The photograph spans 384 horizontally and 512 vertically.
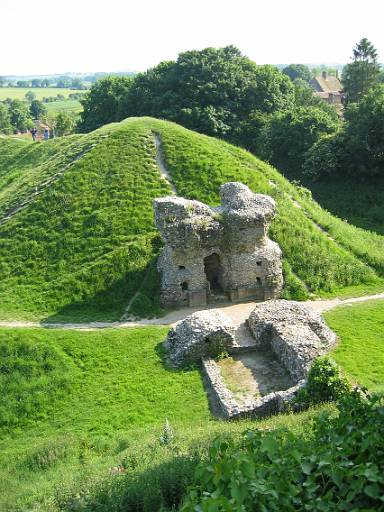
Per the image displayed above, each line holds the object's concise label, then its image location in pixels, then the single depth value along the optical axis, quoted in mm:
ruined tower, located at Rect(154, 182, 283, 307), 25297
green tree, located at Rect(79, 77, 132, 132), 60406
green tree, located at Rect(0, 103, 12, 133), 88762
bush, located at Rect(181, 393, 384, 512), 5840
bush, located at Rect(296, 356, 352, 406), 16766
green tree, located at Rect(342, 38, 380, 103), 80875
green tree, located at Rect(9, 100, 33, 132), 102688
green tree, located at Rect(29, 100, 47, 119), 132875
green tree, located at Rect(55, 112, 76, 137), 69938
